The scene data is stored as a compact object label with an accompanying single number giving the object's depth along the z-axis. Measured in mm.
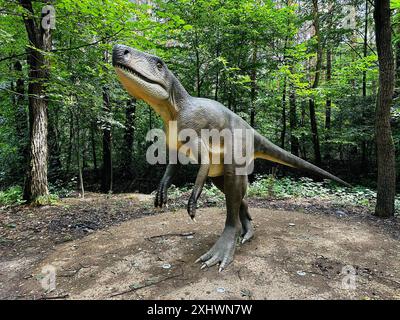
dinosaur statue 2262
